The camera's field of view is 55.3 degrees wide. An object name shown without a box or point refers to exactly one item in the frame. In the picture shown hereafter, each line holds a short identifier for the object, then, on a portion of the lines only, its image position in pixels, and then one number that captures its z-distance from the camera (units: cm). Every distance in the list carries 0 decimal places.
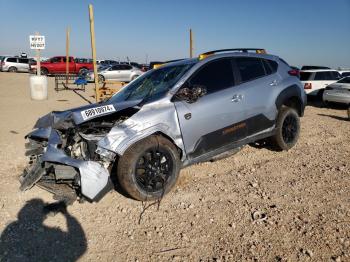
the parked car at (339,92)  1141
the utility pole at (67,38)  1740
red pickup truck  3052
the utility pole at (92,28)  877
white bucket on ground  1353
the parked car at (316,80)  1342
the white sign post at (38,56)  1352
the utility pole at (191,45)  1107
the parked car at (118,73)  2414
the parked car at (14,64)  3341
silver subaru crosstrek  375
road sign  1308
